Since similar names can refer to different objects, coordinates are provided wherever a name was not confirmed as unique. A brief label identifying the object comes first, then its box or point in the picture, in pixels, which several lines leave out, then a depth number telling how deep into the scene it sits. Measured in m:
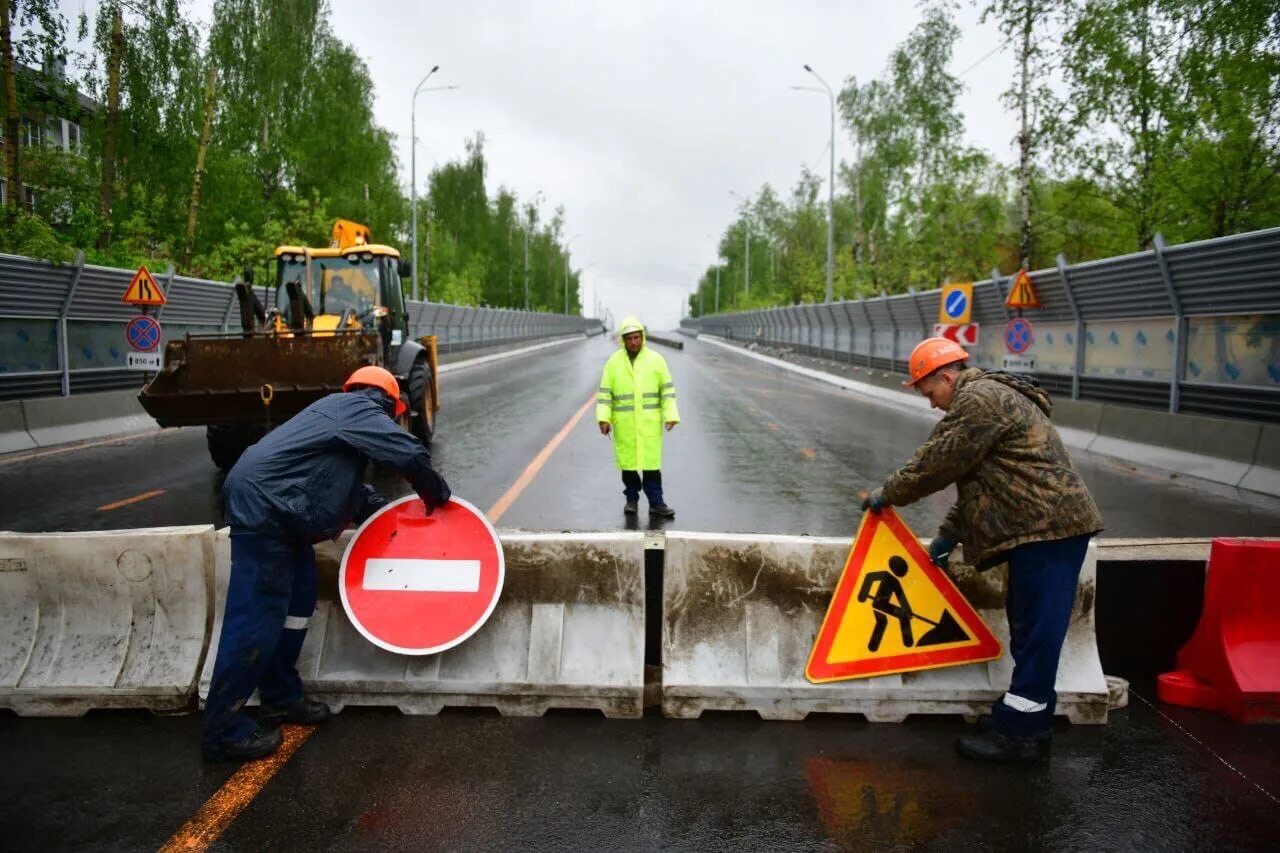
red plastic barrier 4.54
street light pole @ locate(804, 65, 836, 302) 38.12
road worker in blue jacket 3.94
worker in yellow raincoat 7.99
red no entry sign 4.43
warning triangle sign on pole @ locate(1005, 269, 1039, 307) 16.52
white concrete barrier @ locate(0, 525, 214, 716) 4.46
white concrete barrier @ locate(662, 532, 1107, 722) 4.42
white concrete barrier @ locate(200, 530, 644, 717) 4.39
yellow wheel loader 9.14
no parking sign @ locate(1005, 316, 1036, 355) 15.91
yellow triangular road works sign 4.43
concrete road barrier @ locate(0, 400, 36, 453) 12.19
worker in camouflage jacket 3.96
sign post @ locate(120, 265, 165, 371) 14.12
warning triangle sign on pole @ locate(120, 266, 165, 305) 14.63
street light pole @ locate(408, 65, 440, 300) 41.22
